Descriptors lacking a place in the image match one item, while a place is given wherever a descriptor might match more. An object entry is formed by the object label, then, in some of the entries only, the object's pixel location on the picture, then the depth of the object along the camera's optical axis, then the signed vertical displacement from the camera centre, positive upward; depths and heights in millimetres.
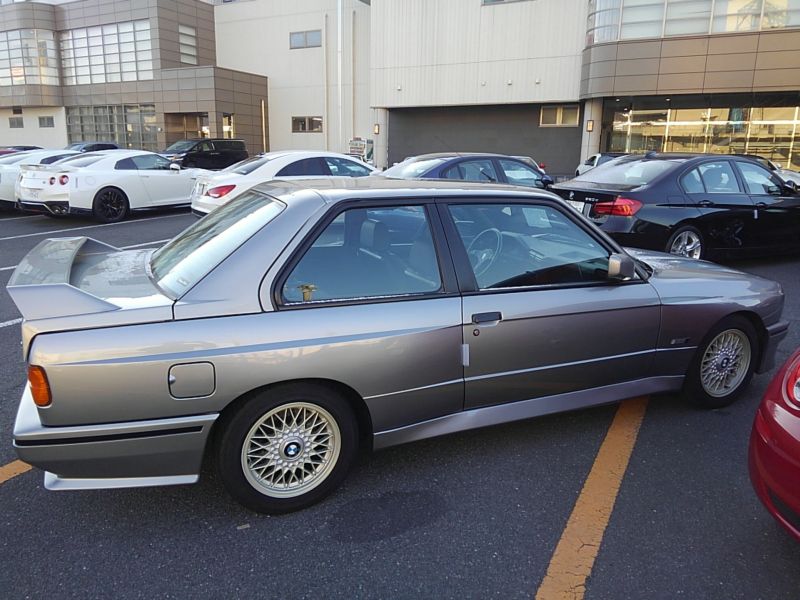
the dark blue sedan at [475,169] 8515 -122
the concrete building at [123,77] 32750 +4336
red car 2184 -1049
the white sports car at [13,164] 13055 -281
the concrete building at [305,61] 31812 +5249
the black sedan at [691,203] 7156 -475
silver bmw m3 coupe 2443 -797
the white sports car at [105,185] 11484 -622
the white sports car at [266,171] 9852 -250
